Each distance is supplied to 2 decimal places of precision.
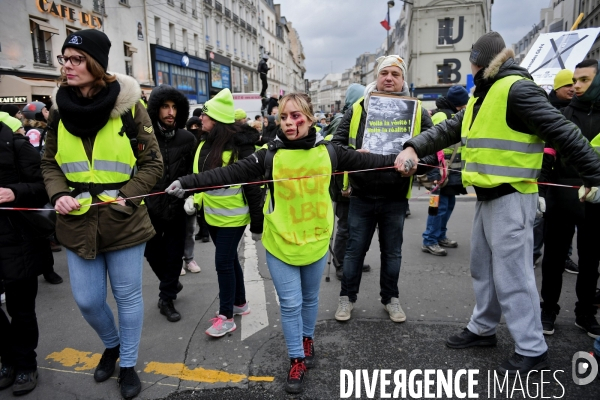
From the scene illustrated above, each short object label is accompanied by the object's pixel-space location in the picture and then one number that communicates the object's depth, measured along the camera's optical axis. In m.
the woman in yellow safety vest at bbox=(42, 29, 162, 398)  2.61
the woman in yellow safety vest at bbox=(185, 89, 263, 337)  3.55
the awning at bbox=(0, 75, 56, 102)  14.91
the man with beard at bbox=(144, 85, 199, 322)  3.85
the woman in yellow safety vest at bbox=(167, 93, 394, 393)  2.76
